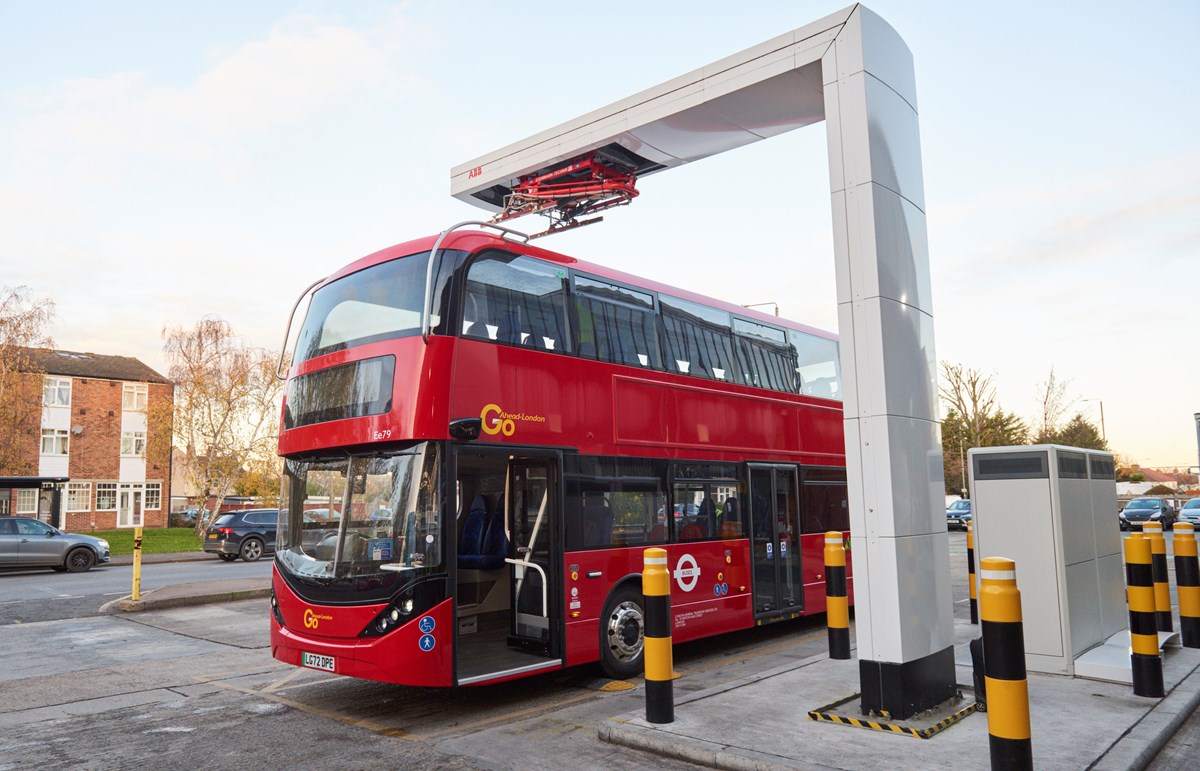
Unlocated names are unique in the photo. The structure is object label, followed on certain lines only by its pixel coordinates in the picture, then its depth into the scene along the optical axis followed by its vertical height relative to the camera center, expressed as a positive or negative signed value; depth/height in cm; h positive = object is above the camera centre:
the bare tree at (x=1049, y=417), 4960 +328
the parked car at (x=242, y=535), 2611 -142
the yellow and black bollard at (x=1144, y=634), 652 -129
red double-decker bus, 699 +16
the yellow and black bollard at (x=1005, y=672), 430 -103
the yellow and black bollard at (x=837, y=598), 828 -126
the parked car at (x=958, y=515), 3853 -190
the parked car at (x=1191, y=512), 3343 -177
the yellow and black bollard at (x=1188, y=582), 840 -115
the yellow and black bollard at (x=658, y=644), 604 -118
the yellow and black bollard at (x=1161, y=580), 841 -118
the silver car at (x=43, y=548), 2134 -140
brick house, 4719 +273
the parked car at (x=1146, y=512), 3509 -183
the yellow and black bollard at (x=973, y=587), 993 -136
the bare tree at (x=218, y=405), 3631 +374
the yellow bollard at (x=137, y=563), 1482 -128
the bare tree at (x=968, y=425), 4625 +283
